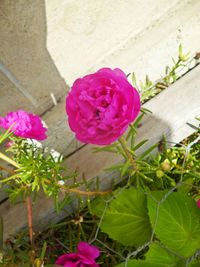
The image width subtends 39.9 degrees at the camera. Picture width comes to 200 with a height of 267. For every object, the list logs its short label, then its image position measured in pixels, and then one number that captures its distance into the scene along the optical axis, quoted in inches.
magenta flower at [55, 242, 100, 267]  8.2
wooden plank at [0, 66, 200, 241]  10.3
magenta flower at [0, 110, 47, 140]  8.3
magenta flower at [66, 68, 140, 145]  6.5
